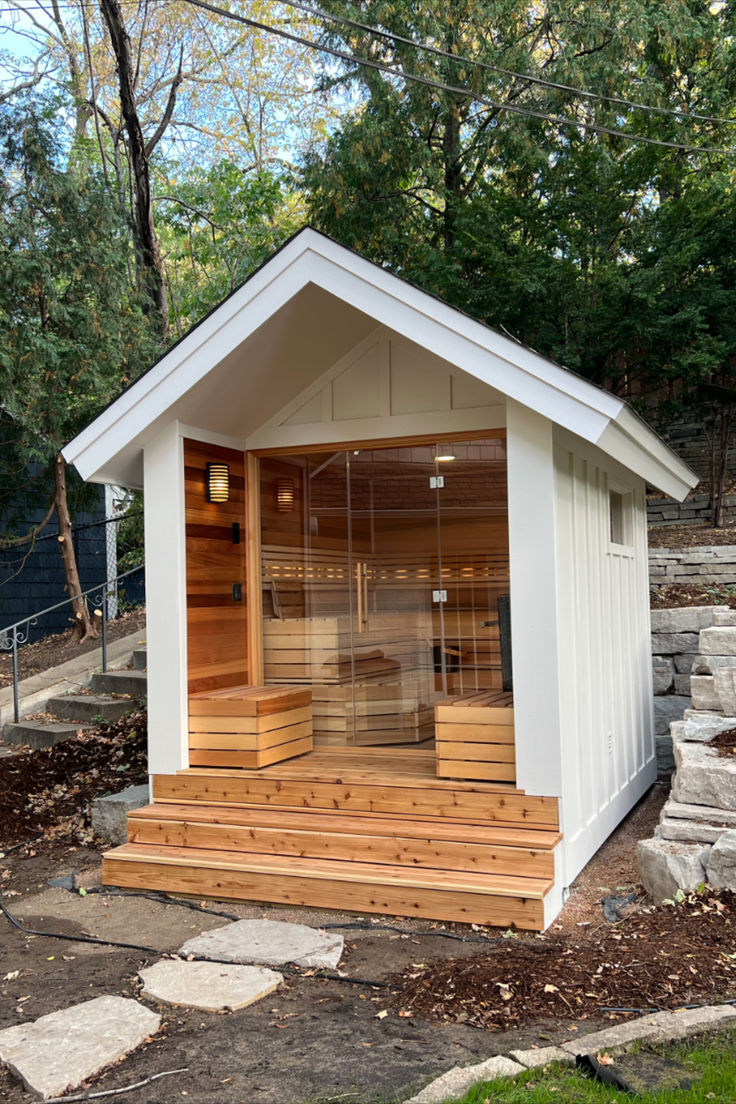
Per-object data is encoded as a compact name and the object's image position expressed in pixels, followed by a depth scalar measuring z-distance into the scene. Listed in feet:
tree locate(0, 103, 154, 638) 26.89
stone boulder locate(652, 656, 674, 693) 23.27
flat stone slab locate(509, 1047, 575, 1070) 8.89
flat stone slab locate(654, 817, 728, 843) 14.01
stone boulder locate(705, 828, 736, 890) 13.06
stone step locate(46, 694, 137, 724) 24.03
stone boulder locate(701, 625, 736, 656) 18.17
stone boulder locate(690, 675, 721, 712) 17.43
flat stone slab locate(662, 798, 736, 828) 14.26
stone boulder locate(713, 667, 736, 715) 16.85
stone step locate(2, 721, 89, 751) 22.93
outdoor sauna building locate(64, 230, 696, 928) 14.44
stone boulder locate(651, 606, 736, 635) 22.61
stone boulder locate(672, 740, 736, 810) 14.48
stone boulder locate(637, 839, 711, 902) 13.38
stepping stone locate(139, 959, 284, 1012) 11.01
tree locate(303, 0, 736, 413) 30.27
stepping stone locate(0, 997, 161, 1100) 9.27
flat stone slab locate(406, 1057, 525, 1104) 8.42
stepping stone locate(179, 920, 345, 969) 12.26
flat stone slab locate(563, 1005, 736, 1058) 9.21
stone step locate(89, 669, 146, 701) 25.00
